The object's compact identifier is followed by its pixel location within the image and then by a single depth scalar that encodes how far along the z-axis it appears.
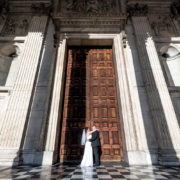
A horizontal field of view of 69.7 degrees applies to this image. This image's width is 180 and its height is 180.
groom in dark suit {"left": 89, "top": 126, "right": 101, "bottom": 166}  4.93
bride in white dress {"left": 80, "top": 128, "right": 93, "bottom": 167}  4.57
